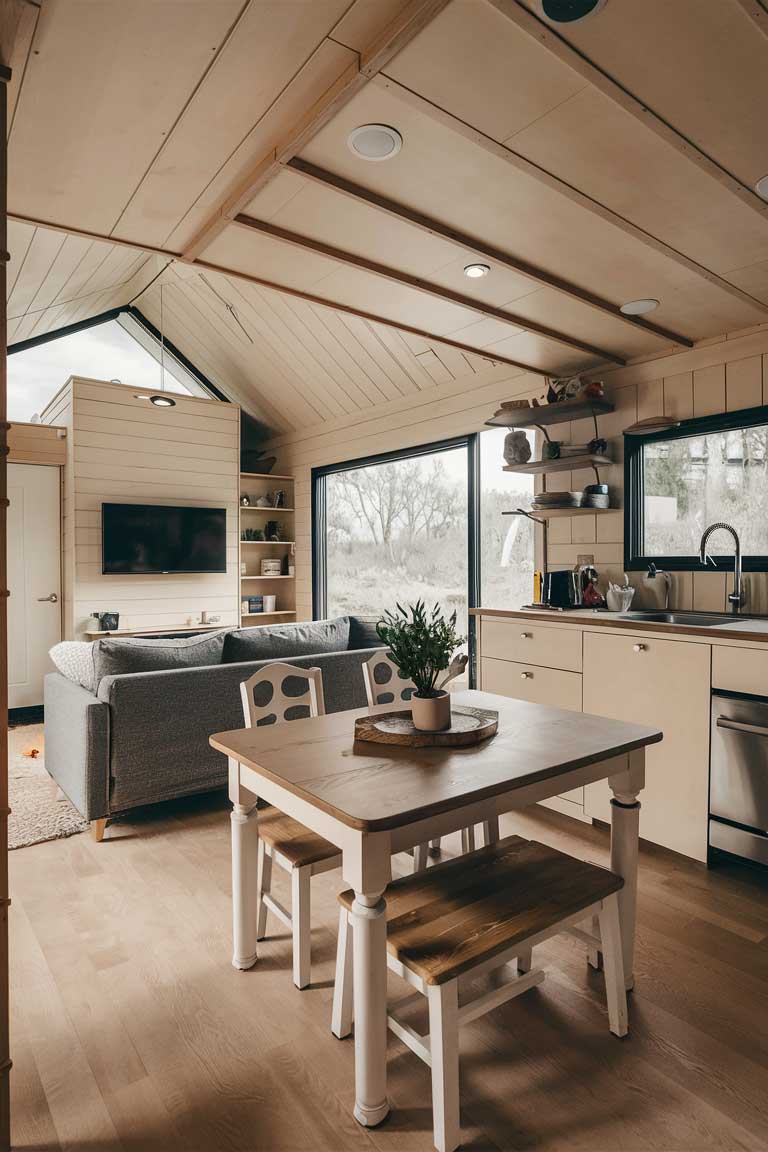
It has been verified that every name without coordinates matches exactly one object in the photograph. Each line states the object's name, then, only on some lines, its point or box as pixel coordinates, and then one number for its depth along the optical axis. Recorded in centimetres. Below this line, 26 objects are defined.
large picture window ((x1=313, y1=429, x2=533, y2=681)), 447
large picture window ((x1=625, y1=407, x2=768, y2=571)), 312
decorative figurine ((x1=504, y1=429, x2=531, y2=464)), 386
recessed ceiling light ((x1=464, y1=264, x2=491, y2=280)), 259
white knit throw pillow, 313
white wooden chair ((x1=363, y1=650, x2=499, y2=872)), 236
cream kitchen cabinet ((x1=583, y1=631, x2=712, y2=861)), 268
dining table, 137
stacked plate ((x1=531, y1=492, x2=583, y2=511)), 354
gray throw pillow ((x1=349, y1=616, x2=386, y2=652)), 390
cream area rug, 304
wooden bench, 137
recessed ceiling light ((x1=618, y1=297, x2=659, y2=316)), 288
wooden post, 135
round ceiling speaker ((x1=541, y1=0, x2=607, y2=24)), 137
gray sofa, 293
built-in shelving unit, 673
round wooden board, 177
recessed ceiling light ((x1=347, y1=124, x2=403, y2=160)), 180
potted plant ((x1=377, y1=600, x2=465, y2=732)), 180
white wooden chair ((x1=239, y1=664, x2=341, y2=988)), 193
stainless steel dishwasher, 250
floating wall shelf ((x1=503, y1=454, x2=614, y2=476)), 357
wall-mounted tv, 568
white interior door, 554
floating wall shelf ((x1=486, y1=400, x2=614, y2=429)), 352
